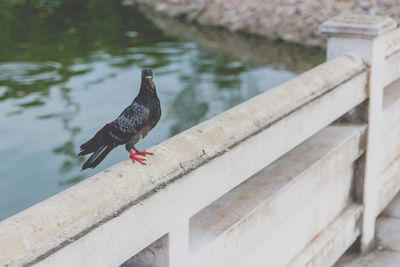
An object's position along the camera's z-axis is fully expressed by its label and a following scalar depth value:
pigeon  4.21
